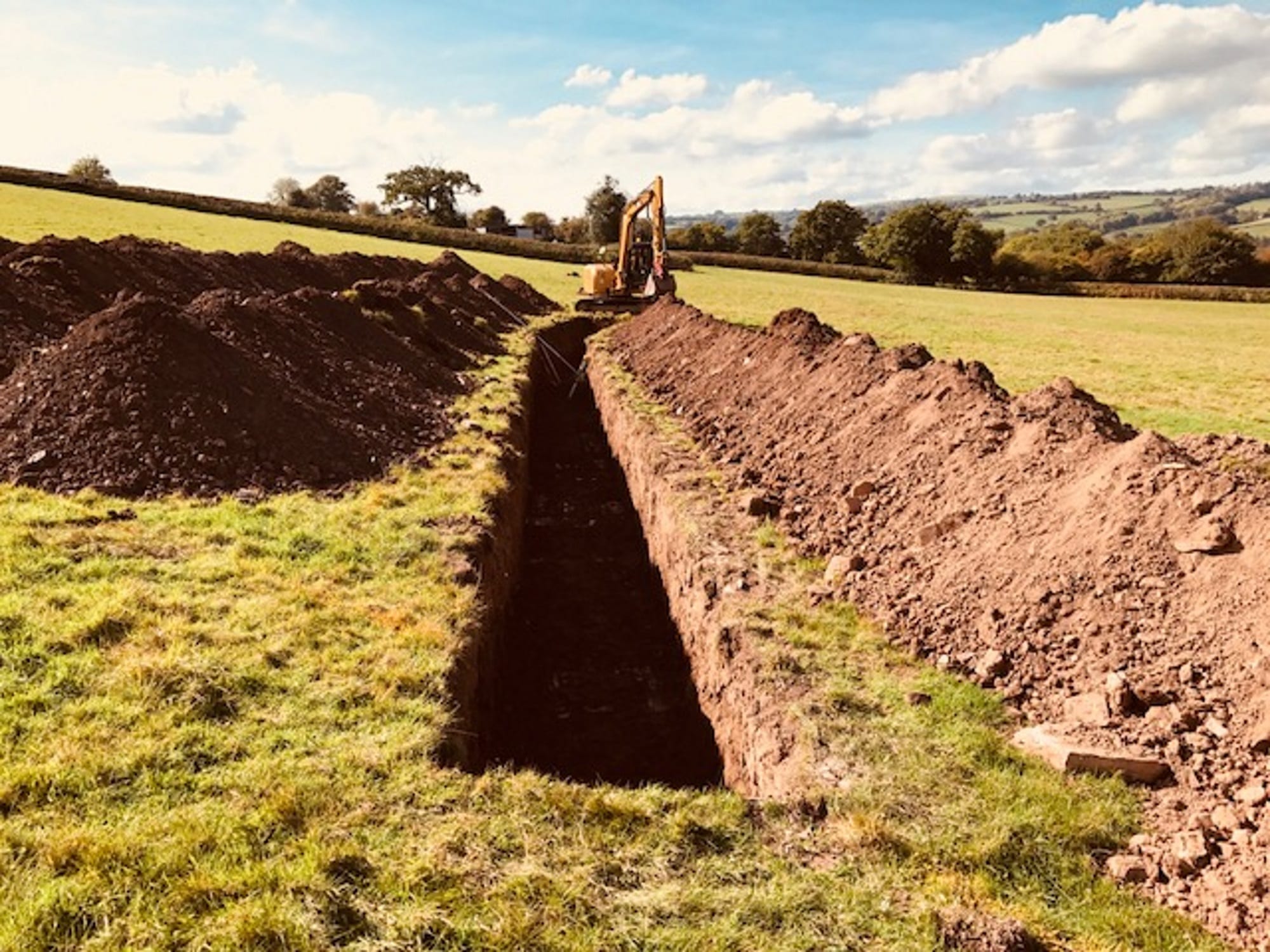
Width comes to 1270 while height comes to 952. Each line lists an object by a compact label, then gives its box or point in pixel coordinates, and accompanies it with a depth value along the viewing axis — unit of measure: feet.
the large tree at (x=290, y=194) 303.07
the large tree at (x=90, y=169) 253.24
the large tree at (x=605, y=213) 241.76
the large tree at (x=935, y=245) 214.90
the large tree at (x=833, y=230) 250.37
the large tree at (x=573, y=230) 267.18
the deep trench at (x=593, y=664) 22.43
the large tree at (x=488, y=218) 326.65
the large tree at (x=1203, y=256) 211.20
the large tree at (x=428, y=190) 275.18
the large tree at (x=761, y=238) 261.03
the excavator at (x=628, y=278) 90.74
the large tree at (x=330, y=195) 308.19
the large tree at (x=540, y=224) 306.76
